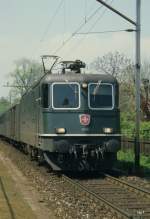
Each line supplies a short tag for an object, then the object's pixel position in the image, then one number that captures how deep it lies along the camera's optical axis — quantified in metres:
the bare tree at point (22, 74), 92.43
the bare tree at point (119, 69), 57.20
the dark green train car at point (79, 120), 16.70
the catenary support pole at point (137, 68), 18.08
